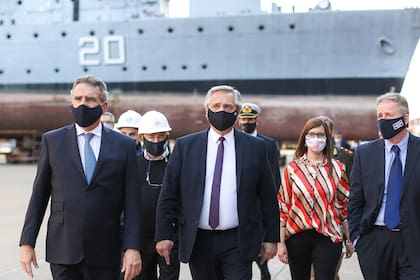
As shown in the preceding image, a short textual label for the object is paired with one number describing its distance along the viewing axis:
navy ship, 17.31
